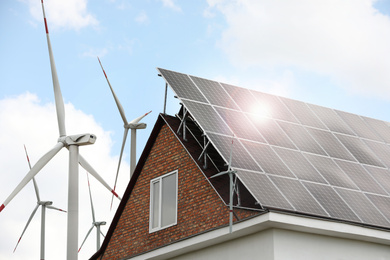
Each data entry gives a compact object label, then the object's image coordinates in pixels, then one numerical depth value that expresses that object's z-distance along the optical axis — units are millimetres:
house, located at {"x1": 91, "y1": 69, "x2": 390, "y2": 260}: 23031
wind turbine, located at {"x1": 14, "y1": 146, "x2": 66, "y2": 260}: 42028
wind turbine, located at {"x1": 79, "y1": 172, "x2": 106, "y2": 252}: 40975
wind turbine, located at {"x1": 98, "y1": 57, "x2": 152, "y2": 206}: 40312
